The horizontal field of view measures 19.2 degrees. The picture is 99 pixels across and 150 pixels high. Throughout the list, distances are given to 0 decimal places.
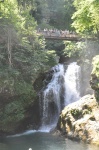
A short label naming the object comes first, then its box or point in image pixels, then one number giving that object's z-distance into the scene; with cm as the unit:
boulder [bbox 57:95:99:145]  2222
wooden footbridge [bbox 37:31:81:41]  3366
